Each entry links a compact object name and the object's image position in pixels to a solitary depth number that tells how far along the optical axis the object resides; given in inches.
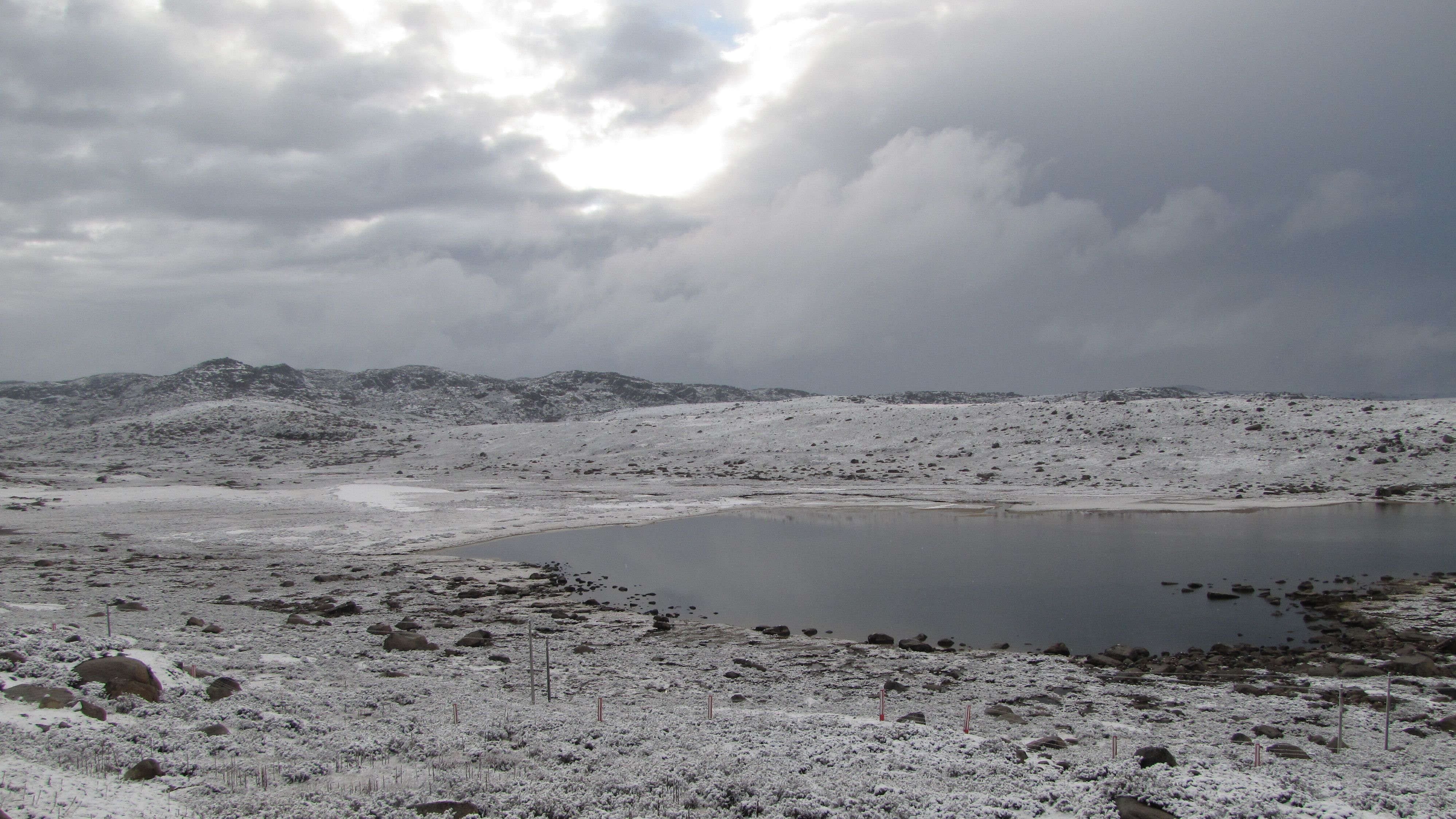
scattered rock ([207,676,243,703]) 603.5
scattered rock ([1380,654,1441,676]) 745.6
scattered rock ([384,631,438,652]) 834.2
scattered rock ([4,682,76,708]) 513.7
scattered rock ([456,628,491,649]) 872.9
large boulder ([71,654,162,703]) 569.3
